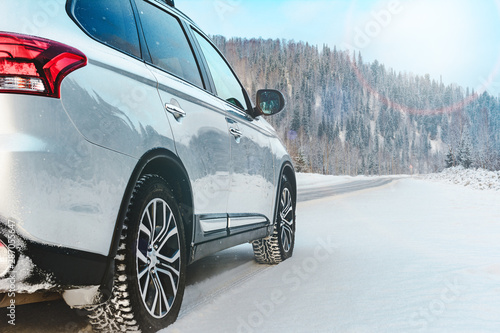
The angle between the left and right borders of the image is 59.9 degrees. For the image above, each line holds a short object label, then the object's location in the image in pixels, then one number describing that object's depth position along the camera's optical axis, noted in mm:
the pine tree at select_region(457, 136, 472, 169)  73375
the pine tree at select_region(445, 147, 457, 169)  73125
